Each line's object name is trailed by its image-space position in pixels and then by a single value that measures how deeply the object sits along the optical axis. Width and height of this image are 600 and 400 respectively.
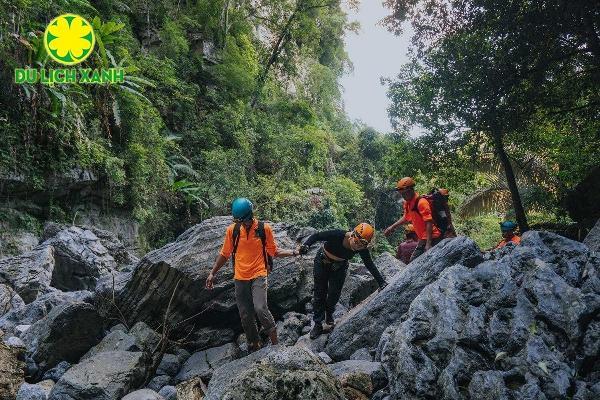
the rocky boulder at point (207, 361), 6.76
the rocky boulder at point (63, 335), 6.79
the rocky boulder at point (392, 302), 6.38
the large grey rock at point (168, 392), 5.74
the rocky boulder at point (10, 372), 5.69
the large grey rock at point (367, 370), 4.81
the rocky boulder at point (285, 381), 3.69
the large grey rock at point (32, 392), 5.52
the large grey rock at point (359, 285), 8.84
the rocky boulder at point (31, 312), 7.94
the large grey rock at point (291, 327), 7.44
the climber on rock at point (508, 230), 8.98
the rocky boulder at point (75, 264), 11.28
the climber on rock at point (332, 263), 7.09
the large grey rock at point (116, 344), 7.04
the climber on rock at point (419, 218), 8.34
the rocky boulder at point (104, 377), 5.40
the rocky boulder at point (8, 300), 8.71
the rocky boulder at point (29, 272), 9.77
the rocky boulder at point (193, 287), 7.94
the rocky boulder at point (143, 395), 5.22
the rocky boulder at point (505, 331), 3.74
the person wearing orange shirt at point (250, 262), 6.66
